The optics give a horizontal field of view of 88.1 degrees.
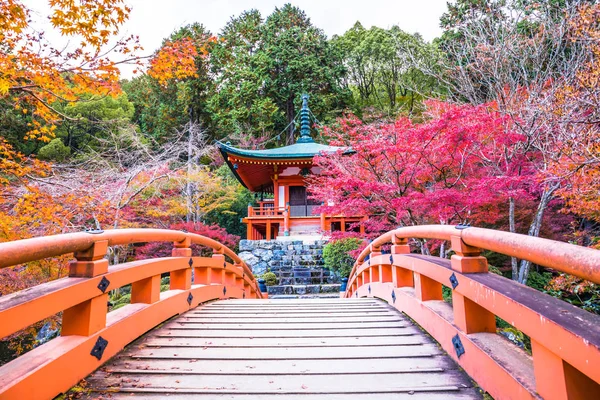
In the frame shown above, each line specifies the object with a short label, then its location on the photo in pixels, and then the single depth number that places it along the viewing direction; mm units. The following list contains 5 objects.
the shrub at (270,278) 9211
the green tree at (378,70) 20344
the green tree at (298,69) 21641
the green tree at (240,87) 21131
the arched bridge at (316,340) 1150
